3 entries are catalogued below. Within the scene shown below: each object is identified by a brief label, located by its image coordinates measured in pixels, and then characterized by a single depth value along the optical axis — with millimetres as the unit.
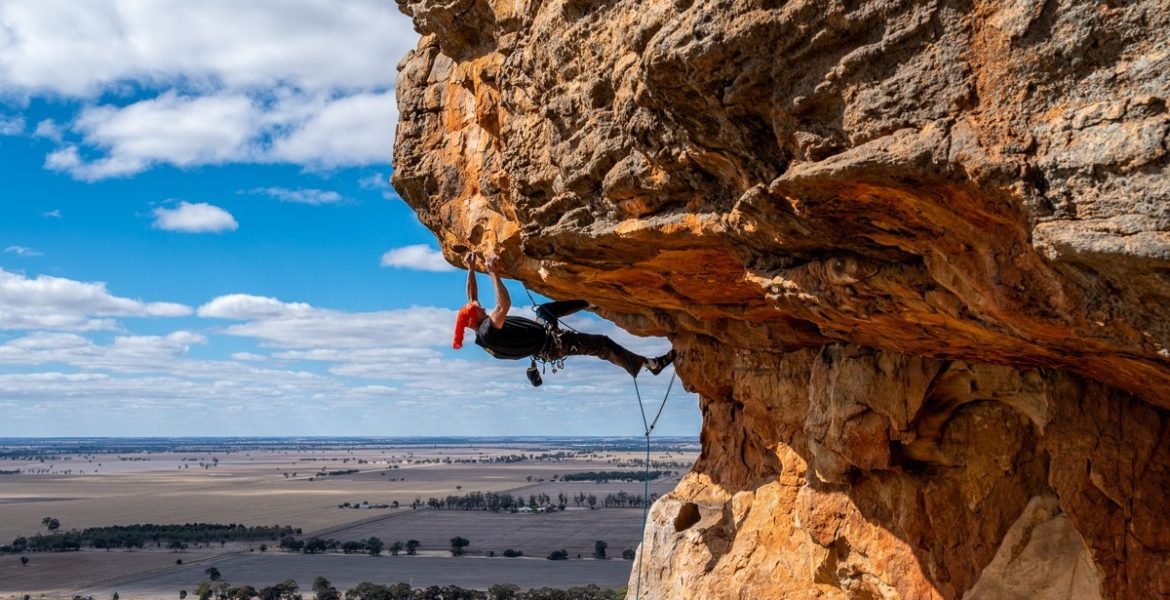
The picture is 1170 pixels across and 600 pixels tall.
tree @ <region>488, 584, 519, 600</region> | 45656
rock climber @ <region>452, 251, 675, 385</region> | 9852
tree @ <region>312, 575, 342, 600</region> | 47406
